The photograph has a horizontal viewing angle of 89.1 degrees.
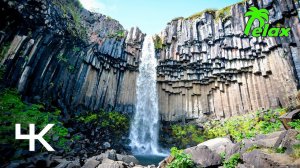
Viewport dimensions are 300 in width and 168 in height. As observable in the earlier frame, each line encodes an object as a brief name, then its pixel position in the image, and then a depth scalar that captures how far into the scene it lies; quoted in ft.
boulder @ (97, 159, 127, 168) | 21.92
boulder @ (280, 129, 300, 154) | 15.71
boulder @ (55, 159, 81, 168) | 22.52
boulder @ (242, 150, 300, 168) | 13.96
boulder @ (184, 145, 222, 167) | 19.07
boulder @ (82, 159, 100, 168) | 22.38
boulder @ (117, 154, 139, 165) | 27.58
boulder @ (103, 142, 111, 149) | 40.39
